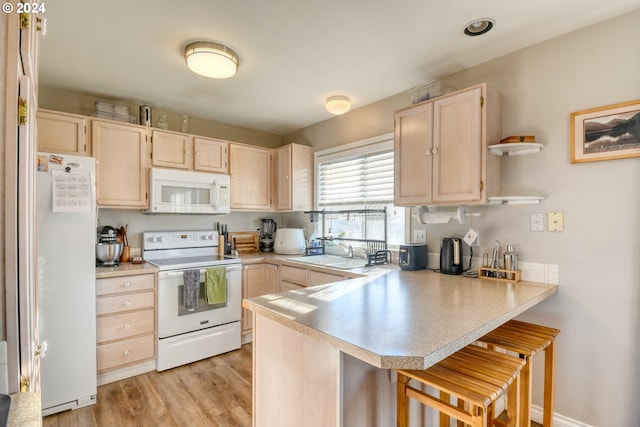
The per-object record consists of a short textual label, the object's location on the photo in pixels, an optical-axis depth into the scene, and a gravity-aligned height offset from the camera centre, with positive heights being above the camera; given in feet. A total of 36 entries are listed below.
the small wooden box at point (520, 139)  6.20 +1.44
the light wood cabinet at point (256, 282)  10.52 -2.43
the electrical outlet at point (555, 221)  6.16 -0.18
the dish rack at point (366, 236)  9.21 -0.84
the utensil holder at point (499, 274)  6.41 -1.32
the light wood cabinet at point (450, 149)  6.36 +1.37
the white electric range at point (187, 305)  8.78 -2.77
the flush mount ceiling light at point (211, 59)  6.51 +3.23
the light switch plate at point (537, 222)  6.41 -0.21
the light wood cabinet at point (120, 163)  8.71 +1.38
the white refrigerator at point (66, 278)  6.75 -1.49
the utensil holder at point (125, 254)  9.58 -1.32
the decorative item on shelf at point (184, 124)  10.80 +2.99
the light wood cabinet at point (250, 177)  11.39 +1.30
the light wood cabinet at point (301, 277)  8.66 -1.96
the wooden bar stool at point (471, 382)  3.52 -2.02
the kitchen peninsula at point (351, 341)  3.47 -1.45
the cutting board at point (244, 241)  12.27 -1.18
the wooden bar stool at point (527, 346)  4.68 -2.08
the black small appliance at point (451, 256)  7.26 -1.03
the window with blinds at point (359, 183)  9.61 +0.98
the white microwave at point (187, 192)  9.51 +0.62
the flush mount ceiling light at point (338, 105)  8.76 +2.99
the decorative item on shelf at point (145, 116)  9.65 +2.95
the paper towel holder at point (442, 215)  7.18 -0.08
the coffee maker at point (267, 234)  12.67 -0.95
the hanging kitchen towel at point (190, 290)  9.02 -2.26
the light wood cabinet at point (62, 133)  7.87 +2.01
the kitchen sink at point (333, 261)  8.91 -1.56
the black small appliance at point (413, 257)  7.86 -1.14
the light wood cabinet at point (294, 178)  11.76 +1.28
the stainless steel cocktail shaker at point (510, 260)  6.50 -1.02
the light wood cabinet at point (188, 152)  9.75 +1.95
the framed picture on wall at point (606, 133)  5.40 +1.42
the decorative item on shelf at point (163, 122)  10.20 +2.90
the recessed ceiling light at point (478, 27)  5.82 +3.53
